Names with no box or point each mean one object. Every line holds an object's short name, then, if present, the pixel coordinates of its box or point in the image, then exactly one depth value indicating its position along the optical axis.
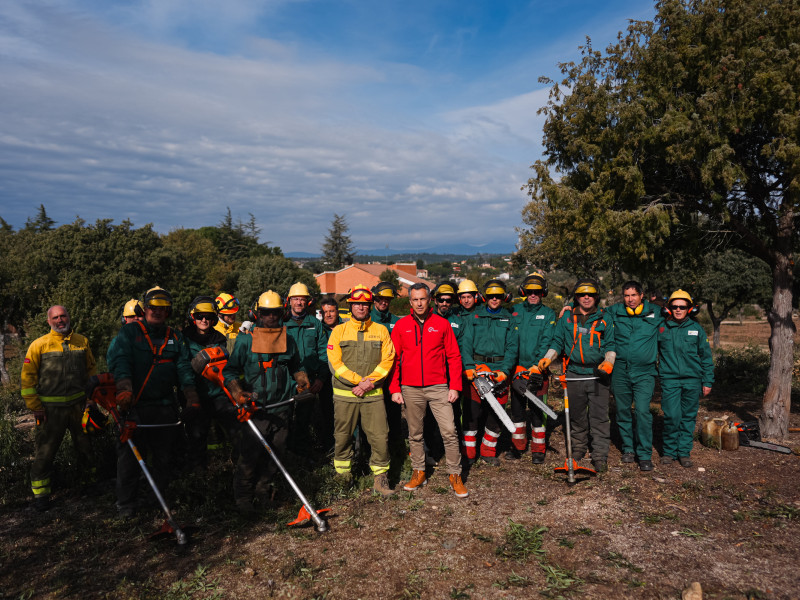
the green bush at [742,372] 11.02
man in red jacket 5.76
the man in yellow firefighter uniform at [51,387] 5.61
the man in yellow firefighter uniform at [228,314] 6.58
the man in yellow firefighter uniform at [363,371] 5.65
